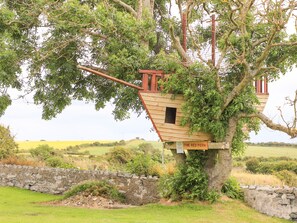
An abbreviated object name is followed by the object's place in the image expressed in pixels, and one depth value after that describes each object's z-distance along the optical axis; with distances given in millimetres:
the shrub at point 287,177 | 22909
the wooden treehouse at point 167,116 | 14805
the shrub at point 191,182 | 15177
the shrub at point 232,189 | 16000
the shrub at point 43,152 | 32659
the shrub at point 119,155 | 29906
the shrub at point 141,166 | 19672
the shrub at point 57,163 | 27112
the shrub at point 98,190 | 18141
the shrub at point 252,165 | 30797
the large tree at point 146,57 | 14531
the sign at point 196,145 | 14992
